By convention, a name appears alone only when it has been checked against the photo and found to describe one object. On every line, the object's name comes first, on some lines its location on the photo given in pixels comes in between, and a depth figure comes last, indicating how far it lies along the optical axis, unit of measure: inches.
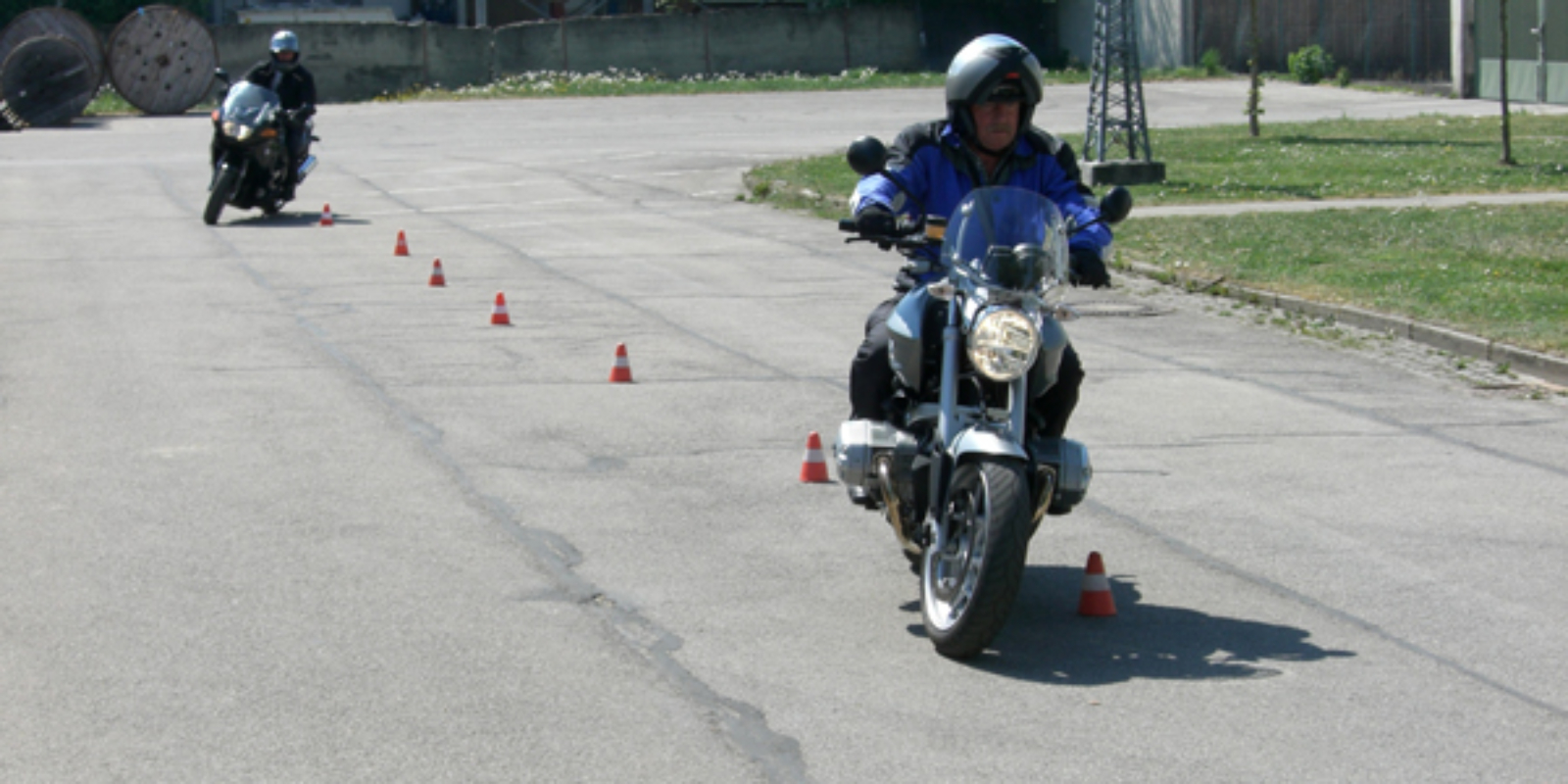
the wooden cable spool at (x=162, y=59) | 1648.6
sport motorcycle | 811.4
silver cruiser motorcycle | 229.1
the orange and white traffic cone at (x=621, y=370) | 440.5
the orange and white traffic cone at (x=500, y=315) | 526.6
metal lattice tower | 951.6
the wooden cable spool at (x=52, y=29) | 1632.6
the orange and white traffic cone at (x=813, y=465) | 335.9
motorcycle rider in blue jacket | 257.4
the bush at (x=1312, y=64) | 1818.4
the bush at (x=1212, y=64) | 1956.2
